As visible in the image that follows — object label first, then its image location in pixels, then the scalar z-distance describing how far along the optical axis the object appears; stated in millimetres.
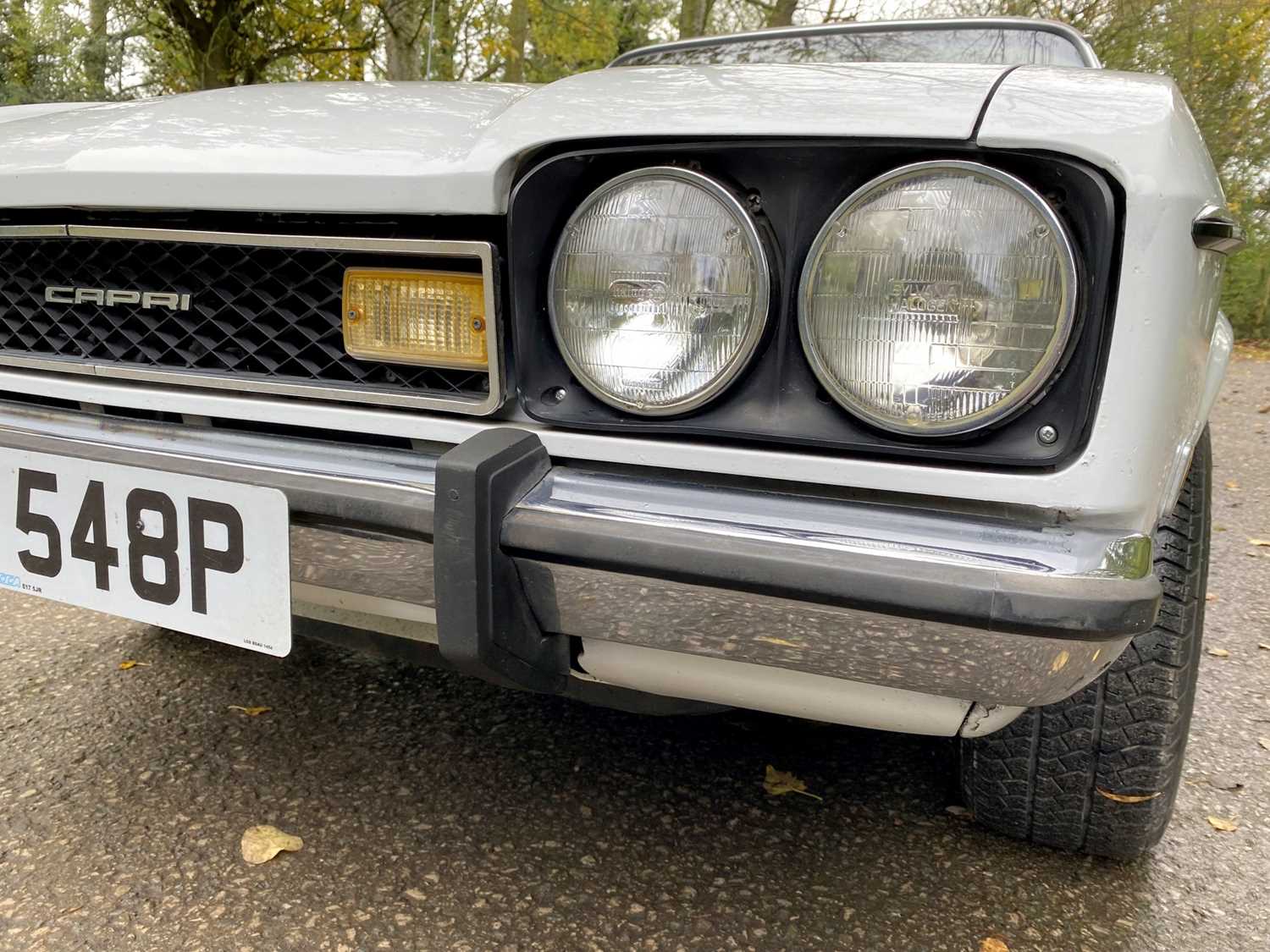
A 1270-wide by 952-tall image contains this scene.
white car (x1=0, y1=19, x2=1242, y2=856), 976
